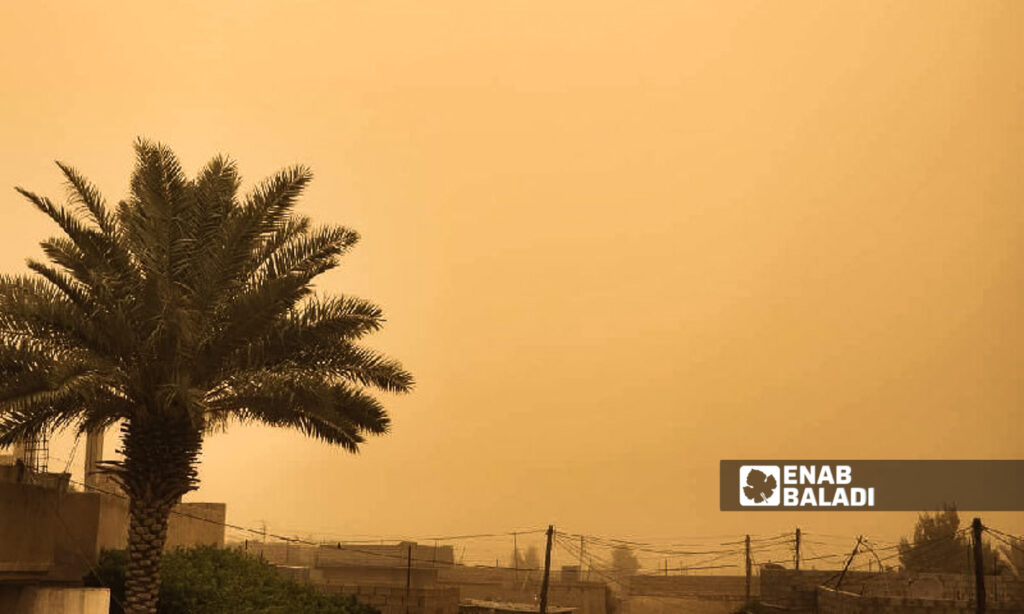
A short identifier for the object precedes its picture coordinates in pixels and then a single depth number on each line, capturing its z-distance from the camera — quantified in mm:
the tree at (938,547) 72188
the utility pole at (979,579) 27656
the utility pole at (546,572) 38416
